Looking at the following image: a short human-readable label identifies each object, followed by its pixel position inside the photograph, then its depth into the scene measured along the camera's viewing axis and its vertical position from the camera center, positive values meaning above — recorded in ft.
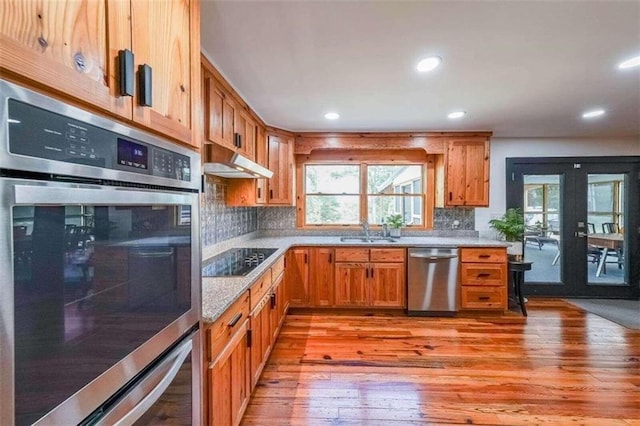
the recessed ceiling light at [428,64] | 6.88 +3.24
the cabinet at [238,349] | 4.65 -2.61
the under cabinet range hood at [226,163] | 6.39 +1.04
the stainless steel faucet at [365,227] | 14.10 -0.79
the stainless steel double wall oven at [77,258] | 1.80 -0.34
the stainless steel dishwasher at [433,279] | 12.38 -2.74
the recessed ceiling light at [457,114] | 10.77 +3.27
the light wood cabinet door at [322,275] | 12.78 -2.63
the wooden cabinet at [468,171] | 13.28 +1.59
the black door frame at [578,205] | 14.55 +0.15
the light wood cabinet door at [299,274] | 12.77 -2.59
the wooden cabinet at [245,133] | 9.19 +2.40
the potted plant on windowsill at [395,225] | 14.08 -0.70
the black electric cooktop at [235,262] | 7.00 -1.35
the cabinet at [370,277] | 12.62 -2.71
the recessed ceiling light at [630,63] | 7.04 +3.28
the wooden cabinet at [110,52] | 1.90 +1.21
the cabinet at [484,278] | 12.43 -2.70
